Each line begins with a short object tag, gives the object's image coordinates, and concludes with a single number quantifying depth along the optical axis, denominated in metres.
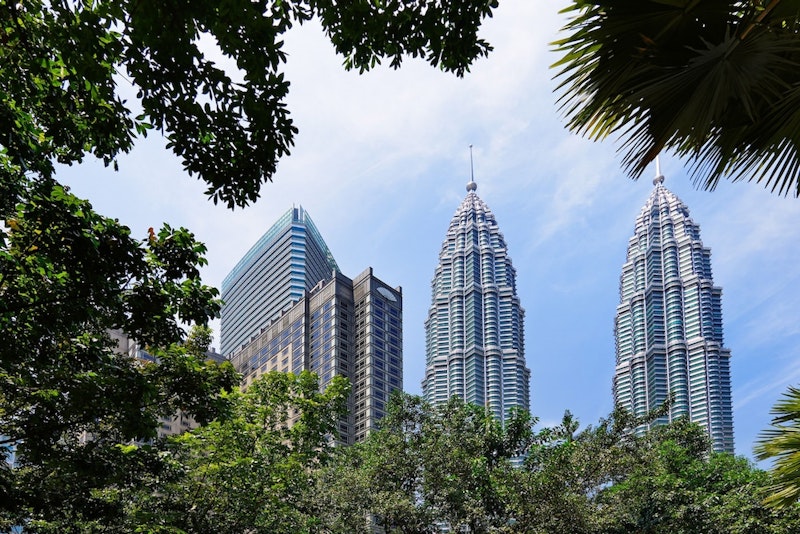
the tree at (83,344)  6.78
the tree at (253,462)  13.70
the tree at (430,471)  19.75
